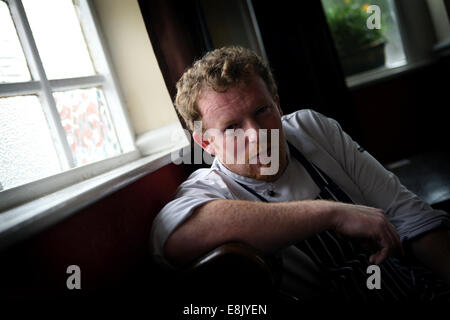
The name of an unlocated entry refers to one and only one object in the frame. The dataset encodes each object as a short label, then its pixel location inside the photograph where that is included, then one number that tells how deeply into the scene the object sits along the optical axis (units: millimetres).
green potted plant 3471
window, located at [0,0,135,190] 1402
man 963
